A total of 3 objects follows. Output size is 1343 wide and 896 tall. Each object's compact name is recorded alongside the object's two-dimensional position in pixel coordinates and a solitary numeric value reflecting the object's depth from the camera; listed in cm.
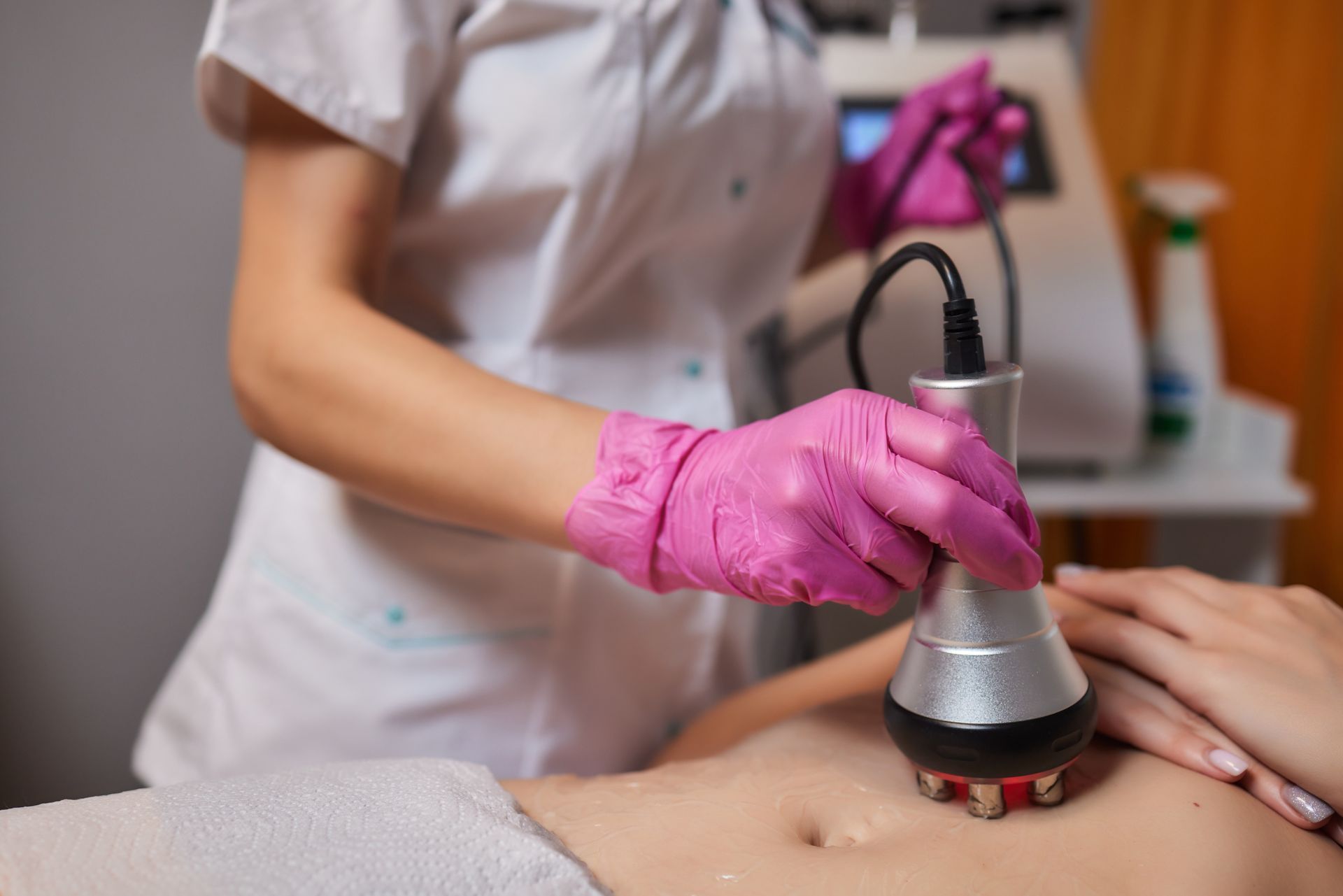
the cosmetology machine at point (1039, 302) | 164
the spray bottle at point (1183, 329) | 177
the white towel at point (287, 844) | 49
